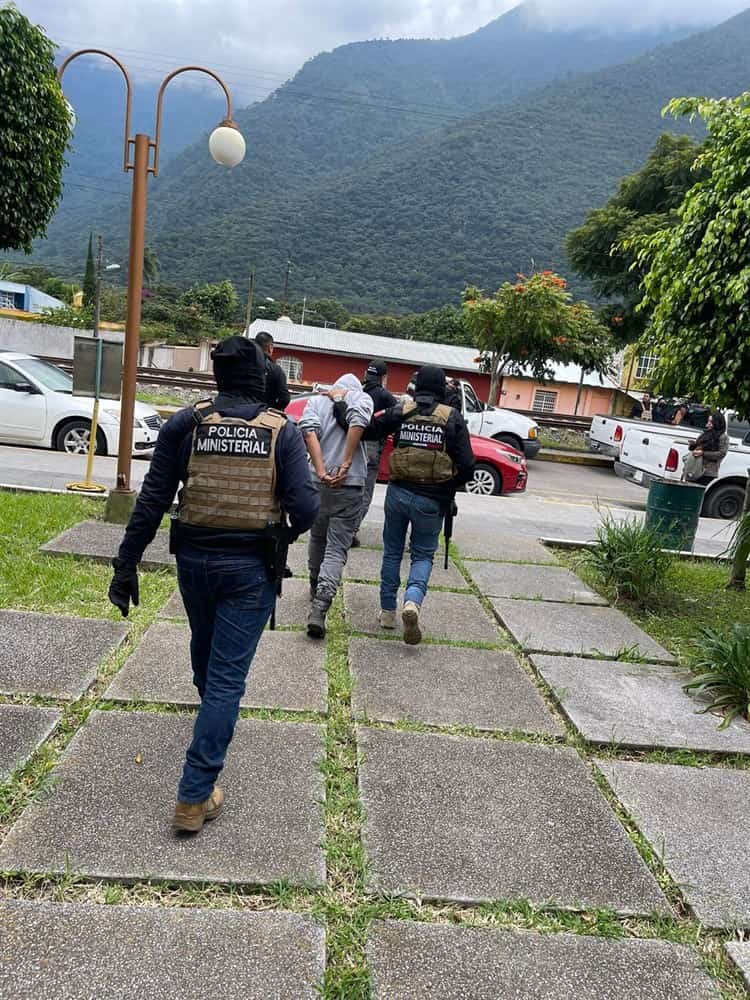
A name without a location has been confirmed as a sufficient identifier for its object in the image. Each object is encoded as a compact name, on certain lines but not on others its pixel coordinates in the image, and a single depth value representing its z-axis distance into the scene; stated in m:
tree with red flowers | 19.38
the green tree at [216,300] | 60.47
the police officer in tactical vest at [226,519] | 2.75
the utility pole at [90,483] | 8.47
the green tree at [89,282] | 60.24
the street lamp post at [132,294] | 6.93
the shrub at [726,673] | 4.35
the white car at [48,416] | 11.46
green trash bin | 8.10
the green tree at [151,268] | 69.86
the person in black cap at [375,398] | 6.73
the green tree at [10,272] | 54.41
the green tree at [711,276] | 5.20
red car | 12.08
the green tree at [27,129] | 6.26
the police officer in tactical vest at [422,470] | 4.77
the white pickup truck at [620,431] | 15.25
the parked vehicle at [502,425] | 15.56
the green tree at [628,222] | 21.09
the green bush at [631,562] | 6.39
